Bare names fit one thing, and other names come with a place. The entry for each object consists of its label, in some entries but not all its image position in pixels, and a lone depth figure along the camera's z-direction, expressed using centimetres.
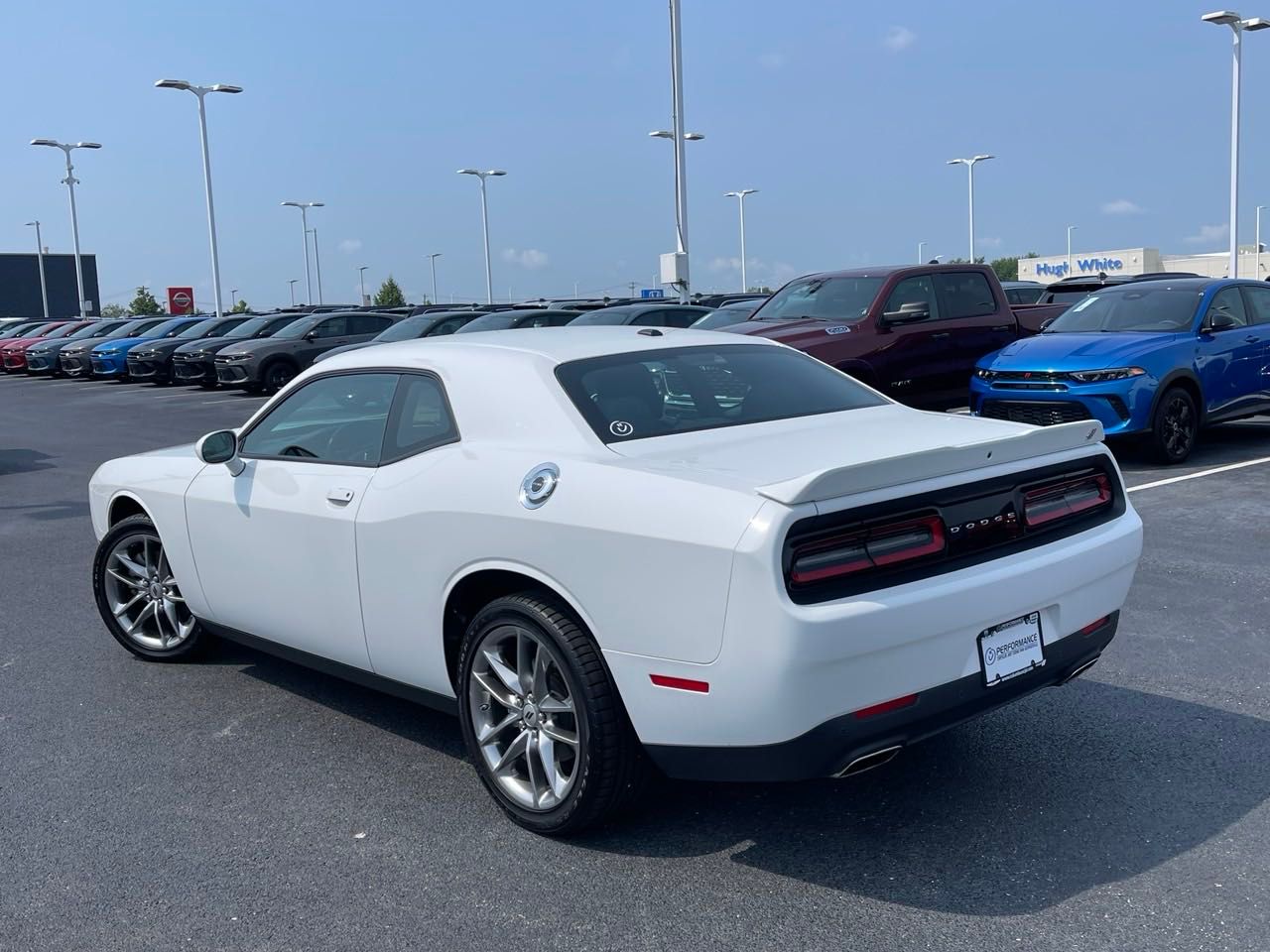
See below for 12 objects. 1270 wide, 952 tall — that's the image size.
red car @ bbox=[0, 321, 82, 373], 3600
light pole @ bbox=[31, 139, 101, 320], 5392
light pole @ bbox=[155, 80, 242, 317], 4104
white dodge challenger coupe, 343
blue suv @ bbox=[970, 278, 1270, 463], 1118
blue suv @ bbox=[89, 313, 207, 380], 3077
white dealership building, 8281
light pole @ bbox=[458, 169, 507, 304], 6216
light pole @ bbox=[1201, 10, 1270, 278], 3112
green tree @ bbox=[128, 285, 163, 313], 9139
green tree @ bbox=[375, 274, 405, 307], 10062
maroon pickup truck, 1272
